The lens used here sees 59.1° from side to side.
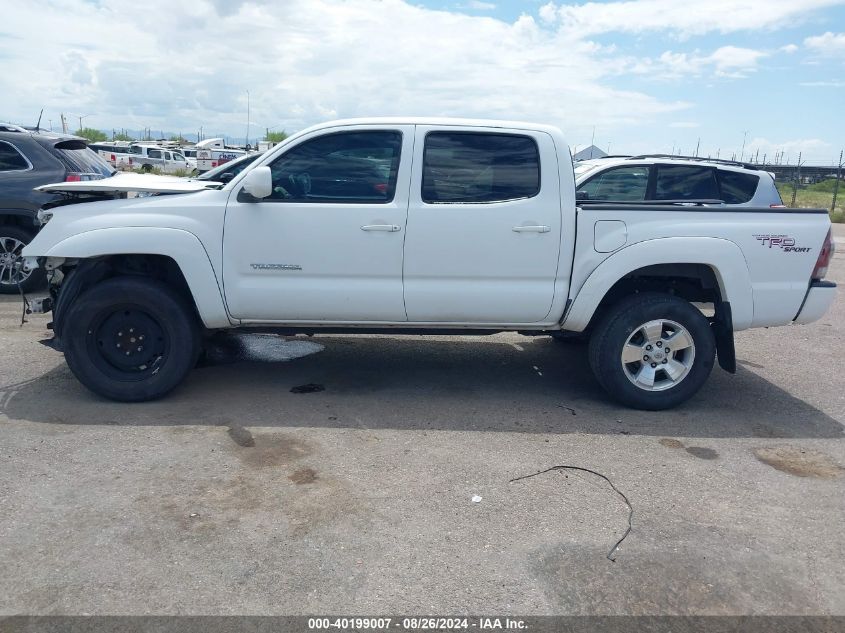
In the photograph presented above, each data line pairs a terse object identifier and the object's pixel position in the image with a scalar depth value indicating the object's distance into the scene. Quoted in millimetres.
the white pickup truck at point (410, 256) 5195
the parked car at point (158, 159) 36281
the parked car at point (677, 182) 9164
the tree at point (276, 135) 51781
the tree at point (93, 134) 64000
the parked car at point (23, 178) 8398
